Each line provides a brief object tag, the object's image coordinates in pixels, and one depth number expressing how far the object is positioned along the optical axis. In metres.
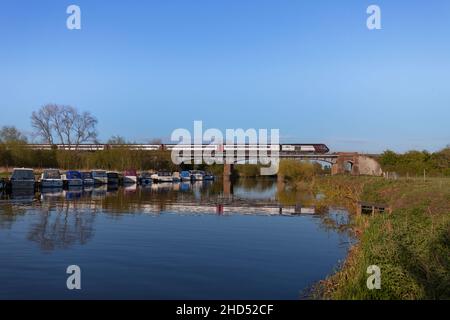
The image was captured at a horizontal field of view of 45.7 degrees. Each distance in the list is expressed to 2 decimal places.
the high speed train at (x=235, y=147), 130.25
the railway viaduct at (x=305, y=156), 109.31
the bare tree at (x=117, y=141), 117.19
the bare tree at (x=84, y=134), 108.44
